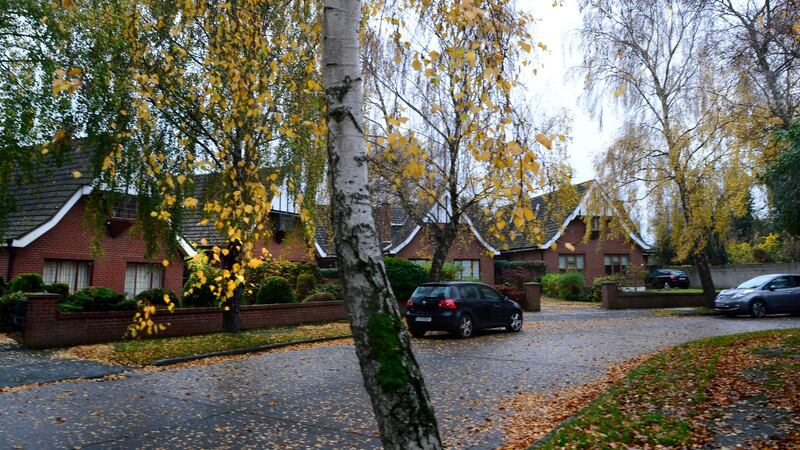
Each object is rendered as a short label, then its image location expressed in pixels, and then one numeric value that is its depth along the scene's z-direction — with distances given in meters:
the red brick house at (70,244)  18.06
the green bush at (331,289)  22.95
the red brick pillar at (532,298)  27.19
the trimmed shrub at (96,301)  14.86
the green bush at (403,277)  22.69
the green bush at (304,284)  23.77
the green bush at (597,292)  33.12
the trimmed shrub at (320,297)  21.31
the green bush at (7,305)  15.33
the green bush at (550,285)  35.59
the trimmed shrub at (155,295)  17.58
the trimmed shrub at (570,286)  34.12
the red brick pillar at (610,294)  28.75
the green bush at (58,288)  16.92
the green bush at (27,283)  16.55
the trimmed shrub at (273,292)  19.67
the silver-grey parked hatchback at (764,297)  22.27
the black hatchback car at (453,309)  16.05
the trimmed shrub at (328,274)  30.27
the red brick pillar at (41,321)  13.02
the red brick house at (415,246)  34.97
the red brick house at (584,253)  40.50
